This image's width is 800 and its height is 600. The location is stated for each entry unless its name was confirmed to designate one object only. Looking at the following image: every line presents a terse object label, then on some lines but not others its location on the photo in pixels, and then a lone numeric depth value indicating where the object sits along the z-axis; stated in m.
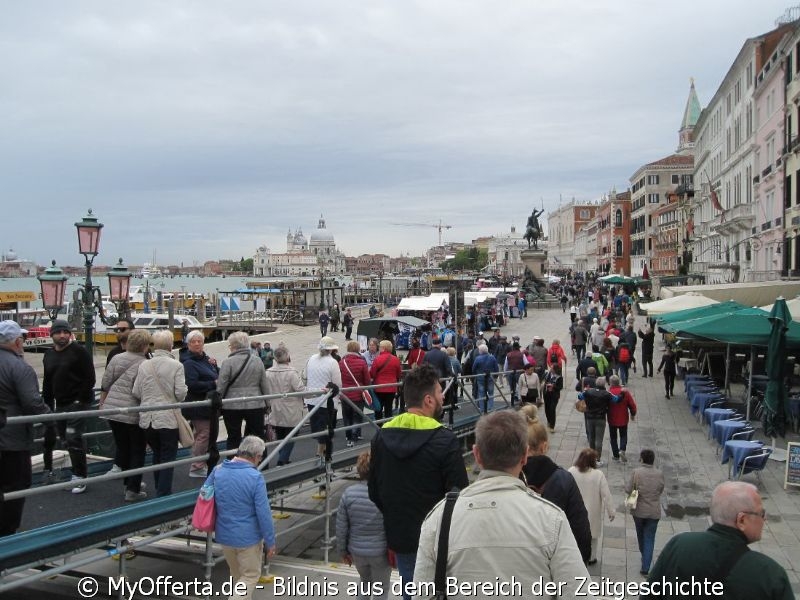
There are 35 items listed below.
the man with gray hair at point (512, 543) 2.74
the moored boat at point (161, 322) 39.72
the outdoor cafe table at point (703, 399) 13.88
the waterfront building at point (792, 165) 27.67
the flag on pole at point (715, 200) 40.73
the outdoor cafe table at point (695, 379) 15.99
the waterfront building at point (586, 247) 125.44
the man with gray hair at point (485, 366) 13.98
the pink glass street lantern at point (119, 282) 16.00
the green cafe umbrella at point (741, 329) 12.17
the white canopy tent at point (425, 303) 31.33
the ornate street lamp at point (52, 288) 15.40
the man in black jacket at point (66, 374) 6.62
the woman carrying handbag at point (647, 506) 6.73
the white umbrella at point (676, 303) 18.16
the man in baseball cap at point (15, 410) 5.09
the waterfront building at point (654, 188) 78.94
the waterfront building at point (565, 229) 158.12
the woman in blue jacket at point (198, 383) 7.05
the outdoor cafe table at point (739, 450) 9.49
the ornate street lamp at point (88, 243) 13.54
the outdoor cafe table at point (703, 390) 15.03
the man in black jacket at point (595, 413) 10.92
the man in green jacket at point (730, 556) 2.89
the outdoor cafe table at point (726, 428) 10.73
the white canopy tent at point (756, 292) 20.88
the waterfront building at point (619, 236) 98.31
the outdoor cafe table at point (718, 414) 12.02
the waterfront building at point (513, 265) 177.21
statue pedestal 58.09
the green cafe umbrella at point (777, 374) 11.53
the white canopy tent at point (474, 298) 35.59
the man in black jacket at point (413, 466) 4.02
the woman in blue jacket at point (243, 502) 4.93
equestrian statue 63.12
